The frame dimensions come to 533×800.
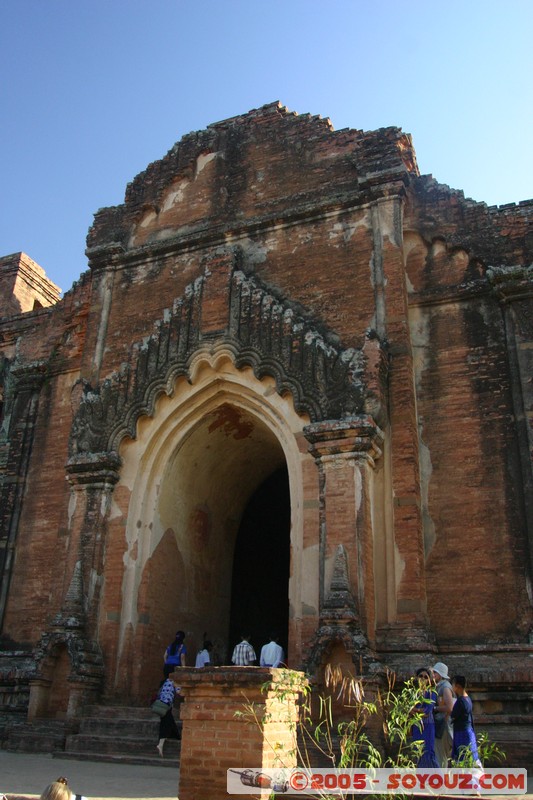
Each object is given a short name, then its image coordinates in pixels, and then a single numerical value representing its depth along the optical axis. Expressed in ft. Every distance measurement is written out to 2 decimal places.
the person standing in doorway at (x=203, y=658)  41.52
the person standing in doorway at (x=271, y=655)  36.86
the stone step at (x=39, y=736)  37.24
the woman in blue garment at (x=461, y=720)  22.67
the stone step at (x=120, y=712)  38.06
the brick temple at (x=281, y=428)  37.09
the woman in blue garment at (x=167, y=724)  35.06
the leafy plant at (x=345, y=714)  18.19
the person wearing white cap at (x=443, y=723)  24.70
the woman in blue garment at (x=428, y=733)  23.98
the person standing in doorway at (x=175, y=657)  39.86
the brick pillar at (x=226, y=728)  20.70
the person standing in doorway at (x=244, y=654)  38.45
